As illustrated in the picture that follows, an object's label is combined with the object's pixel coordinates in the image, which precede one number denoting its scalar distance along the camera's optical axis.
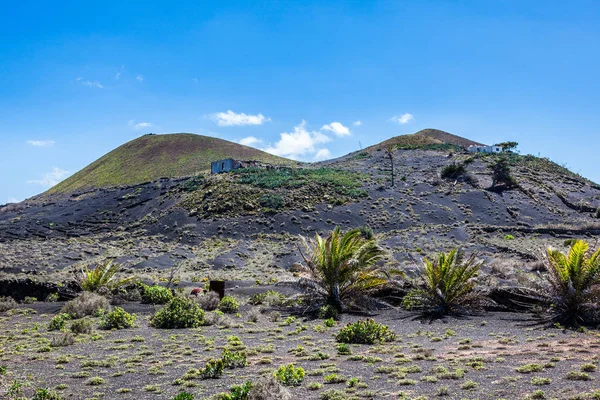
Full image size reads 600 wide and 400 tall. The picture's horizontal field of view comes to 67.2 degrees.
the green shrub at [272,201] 53.88
